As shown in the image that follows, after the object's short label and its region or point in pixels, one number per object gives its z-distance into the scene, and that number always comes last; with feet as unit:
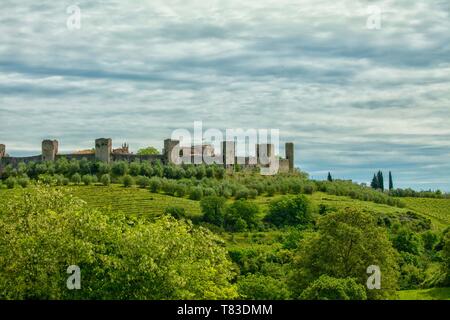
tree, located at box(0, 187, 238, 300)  122.52
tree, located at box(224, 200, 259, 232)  511.61
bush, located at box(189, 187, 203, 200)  577.43
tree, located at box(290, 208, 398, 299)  190.70
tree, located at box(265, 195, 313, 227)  531.91
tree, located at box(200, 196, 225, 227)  510.17
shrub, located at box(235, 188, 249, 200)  600.39
